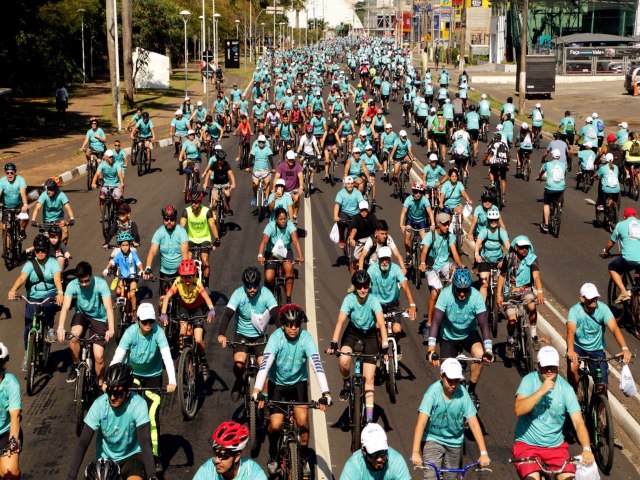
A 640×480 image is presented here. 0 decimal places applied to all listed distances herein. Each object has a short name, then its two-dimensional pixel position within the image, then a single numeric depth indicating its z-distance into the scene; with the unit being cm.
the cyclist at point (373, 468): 691
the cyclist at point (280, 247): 1491
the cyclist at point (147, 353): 980
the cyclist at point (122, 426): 782
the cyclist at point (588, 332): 1088
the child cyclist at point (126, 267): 1462
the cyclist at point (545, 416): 834
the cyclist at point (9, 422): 823
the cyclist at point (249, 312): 1097
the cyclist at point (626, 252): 1510
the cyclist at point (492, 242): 1548
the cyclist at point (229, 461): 667
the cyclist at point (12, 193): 1991
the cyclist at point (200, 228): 1623
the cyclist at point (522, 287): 1341
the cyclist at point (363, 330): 1080
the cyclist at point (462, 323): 1070
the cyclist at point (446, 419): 820
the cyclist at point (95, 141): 2711
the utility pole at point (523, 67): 5021
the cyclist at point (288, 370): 928
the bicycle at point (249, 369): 1114
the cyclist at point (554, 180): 2136
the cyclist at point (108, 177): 2258
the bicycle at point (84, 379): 1092
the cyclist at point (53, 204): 1855
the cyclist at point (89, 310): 1173
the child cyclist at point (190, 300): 1216
